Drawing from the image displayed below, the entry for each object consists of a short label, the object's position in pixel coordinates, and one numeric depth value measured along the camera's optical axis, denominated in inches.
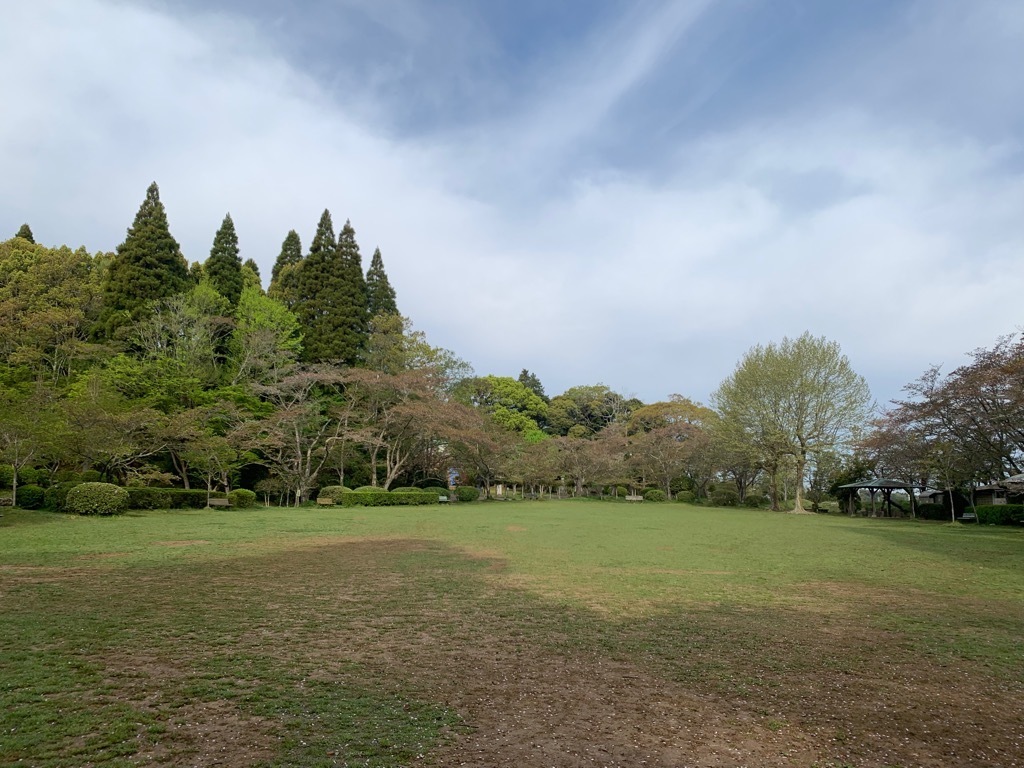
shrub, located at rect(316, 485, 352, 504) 1023.0
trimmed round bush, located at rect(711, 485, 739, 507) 1510.8
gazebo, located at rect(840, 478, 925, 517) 1131.3
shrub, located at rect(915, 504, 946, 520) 1097.7
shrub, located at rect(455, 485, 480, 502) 1291.8
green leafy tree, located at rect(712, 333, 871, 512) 1206.3
